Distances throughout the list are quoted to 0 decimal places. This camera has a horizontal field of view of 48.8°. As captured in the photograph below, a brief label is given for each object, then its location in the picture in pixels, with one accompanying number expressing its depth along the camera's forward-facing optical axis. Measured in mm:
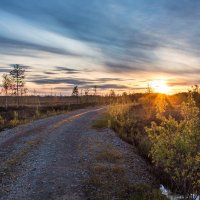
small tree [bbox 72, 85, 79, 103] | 77963
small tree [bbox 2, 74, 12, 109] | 53924
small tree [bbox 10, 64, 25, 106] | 52521
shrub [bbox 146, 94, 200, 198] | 6487
